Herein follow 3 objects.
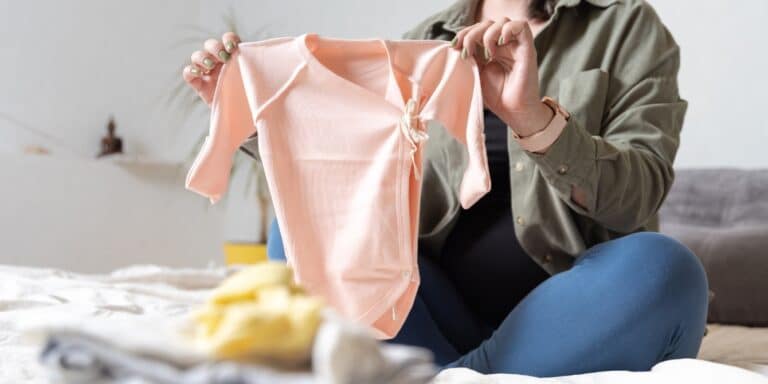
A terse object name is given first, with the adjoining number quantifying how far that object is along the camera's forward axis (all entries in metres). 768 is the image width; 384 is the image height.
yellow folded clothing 0.41
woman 0.98
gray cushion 1.77
